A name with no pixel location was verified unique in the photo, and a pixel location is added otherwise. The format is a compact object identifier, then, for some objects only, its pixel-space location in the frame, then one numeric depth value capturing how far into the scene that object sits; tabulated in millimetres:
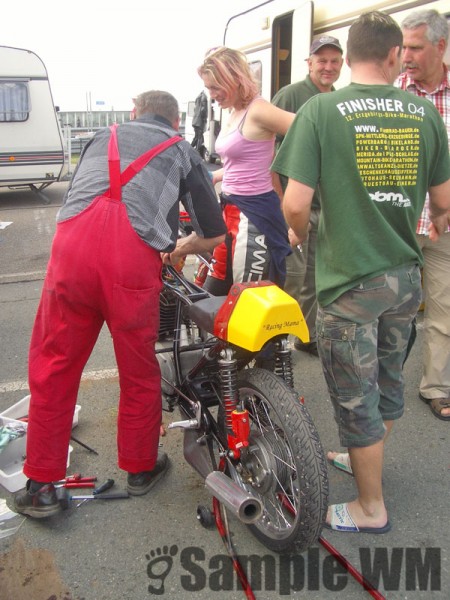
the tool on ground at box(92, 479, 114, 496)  2711
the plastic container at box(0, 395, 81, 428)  3221
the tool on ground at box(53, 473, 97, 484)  2773
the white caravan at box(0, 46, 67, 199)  10797
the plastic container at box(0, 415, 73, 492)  2727
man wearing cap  3883
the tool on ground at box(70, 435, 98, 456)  3000
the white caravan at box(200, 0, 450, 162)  5523
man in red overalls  2320
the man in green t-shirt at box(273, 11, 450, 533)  2115
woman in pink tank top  2930
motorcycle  2088
